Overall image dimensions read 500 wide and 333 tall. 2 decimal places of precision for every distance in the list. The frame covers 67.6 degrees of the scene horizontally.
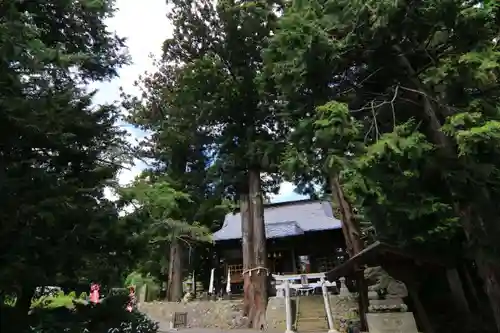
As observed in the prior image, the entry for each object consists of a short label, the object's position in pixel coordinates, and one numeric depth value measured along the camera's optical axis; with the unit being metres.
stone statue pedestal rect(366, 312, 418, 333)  8.47
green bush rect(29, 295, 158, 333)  4.43
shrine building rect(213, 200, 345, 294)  16.98
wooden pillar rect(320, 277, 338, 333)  10.57
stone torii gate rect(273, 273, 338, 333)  10.88
